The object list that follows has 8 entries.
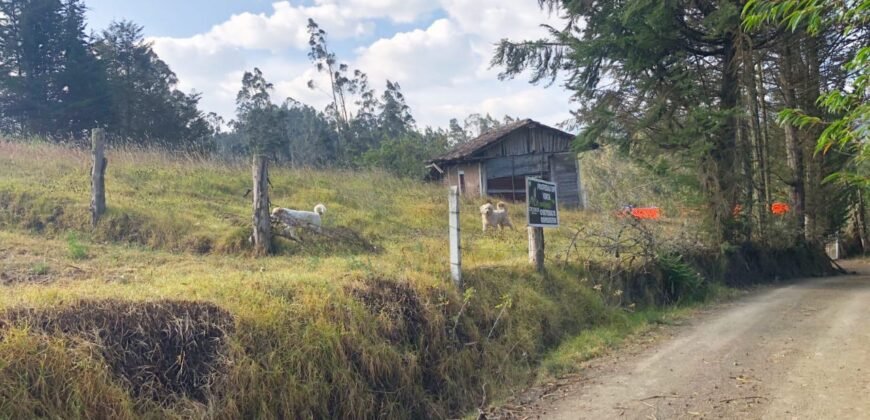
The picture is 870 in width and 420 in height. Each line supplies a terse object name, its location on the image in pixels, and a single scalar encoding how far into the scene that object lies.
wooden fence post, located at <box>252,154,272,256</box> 8.84
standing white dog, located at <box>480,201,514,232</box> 13.45
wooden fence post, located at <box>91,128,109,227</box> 9.61
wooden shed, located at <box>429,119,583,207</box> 23.98
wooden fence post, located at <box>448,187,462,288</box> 6.64
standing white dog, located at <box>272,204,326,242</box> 9.54
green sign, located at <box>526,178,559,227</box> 7.86
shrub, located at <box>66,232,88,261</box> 7.30
